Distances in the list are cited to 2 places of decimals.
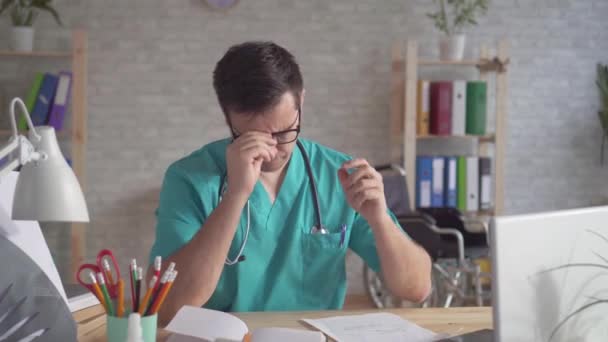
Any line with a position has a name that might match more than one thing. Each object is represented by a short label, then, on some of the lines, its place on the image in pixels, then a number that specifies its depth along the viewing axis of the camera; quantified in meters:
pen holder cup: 1.01
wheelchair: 3.19
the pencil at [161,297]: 1.04
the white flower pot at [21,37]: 3.62
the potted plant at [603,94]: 4.07
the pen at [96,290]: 1.02
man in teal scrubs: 1.46
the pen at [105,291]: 1.03
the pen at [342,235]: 1.65
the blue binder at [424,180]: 3.81
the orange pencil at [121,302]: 1.02
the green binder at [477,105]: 3.81
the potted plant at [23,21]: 3.63
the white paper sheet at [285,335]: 1.14
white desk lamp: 0.93
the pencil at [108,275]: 1.08
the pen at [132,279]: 1.04
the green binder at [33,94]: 3.61
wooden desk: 1.30
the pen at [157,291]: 1.04
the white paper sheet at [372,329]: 1.24
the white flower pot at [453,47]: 3.82
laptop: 0.95
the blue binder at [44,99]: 3.63
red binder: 3.78
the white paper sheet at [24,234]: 1.15
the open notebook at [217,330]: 1.12
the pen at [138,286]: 1.04
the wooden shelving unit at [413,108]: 3.76
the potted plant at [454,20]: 3.83
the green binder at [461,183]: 3.84
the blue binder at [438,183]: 3.82
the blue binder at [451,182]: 3.82
